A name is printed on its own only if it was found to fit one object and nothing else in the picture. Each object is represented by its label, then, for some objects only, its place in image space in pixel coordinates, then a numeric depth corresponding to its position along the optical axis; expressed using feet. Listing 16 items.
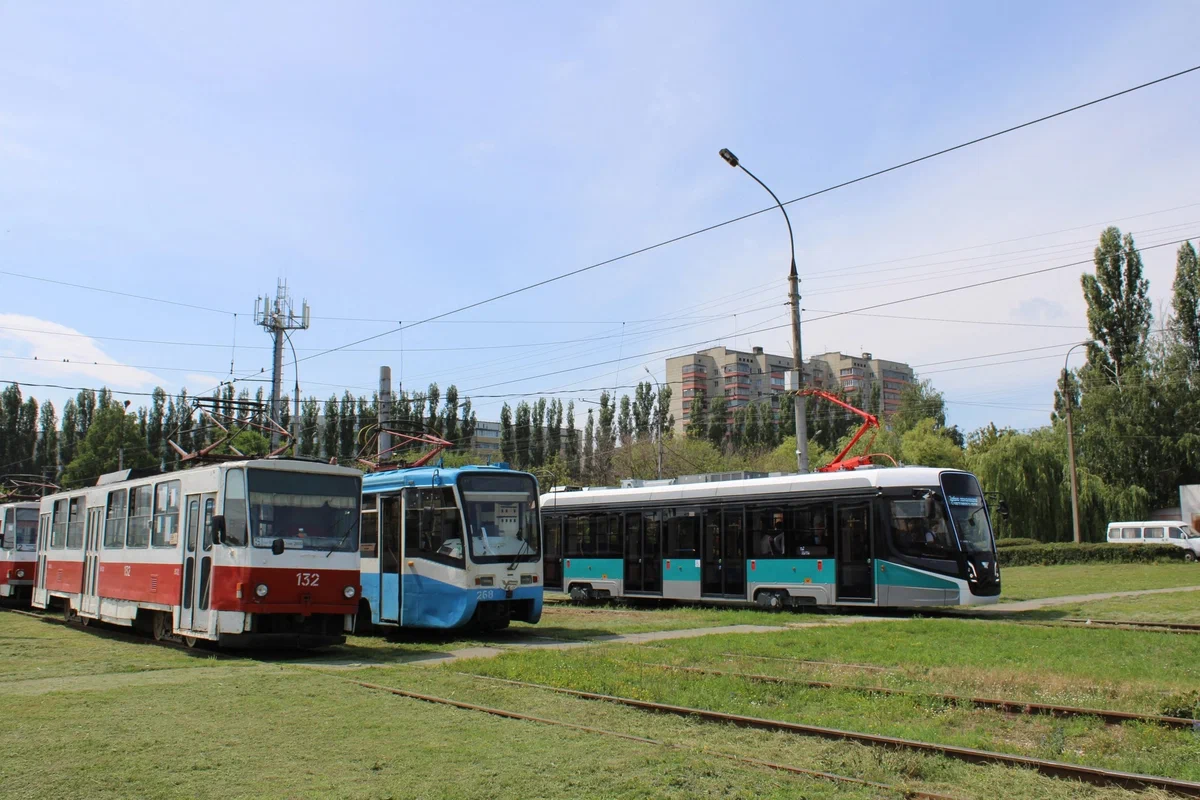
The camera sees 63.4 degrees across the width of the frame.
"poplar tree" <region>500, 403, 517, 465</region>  308.19
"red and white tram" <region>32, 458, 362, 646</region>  46.65
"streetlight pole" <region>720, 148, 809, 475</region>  80.59
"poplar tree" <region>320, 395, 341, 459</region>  269.64
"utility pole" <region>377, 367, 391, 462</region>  102.01
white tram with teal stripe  64.64
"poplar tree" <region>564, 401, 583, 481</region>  262.43
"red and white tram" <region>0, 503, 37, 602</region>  89.81
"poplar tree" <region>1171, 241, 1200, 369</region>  170.60
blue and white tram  53.78
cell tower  190.80
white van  136.15
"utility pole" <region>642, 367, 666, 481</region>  290.11
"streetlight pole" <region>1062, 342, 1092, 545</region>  133.28
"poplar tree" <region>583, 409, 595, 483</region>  235.61
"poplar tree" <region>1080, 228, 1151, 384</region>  175.73
